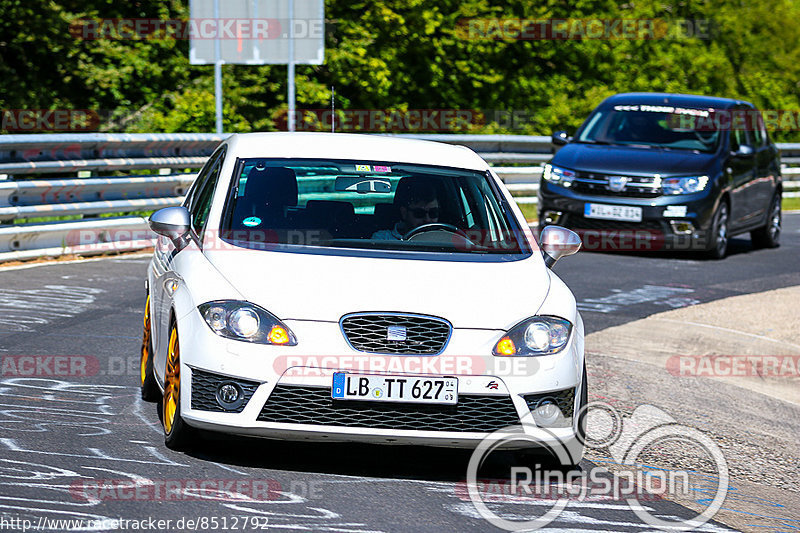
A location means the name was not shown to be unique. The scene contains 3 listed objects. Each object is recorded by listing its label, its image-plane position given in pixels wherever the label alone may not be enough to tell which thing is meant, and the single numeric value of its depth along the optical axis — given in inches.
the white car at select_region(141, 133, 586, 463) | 457.7
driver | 556.4
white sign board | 1995.6
